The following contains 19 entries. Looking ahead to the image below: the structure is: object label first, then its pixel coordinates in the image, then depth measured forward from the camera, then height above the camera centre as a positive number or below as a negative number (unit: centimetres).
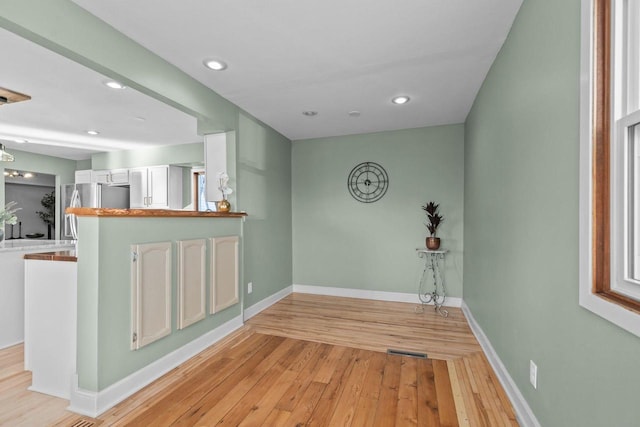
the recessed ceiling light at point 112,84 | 269 +116
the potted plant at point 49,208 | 667 +10
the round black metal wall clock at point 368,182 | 427 +44
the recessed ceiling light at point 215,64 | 238 +118
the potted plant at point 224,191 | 308 +22
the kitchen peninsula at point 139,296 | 180 -58
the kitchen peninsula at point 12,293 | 263 -71
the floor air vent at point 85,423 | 168 -117
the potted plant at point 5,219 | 279 -6
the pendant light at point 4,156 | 311 +59
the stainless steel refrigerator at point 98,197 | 519 +27
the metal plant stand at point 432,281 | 396 -88
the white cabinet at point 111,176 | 522 +64
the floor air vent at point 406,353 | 252 -118
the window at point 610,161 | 94 +18
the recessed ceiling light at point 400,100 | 310 +118
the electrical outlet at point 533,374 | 156 -84
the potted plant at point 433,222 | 374 -11
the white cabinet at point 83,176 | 558 +67
